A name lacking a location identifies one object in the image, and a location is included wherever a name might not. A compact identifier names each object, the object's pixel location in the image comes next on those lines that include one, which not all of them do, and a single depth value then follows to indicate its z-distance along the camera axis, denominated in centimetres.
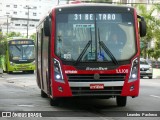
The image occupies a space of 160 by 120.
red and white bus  1384
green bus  4566
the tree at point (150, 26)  5641
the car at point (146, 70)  3950
